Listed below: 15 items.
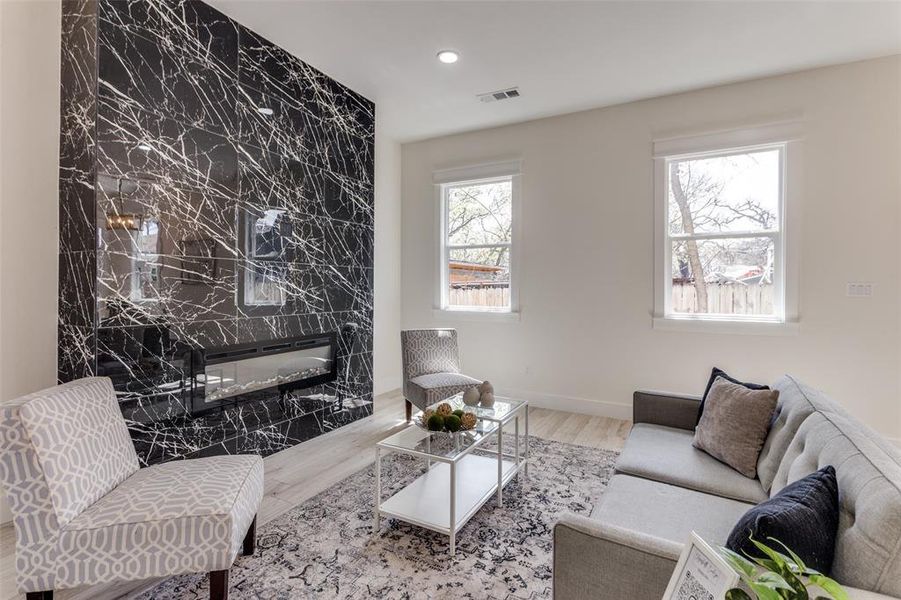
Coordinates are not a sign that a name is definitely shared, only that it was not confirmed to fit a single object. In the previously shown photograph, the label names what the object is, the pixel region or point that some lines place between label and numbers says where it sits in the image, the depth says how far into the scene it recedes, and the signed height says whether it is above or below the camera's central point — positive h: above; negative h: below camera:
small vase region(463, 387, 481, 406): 2.76 -0.67
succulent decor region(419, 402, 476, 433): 2.29 -0.68
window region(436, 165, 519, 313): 4.67 +0.55
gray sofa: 1.01 -0.70
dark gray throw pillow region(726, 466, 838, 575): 1.00 -0.55
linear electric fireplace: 2.78 -0.56
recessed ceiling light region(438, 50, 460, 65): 3.21 +1.76
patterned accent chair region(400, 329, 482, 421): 3.51 -0.69
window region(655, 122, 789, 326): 3.55 +0.50
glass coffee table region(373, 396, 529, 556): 2.07 -1.07
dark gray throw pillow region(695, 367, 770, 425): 2.21 -0.48
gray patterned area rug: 1.80 -1.23
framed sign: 0.86 -0.60
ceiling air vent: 3.82 +1.76
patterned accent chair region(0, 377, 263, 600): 1.49 -0.80
